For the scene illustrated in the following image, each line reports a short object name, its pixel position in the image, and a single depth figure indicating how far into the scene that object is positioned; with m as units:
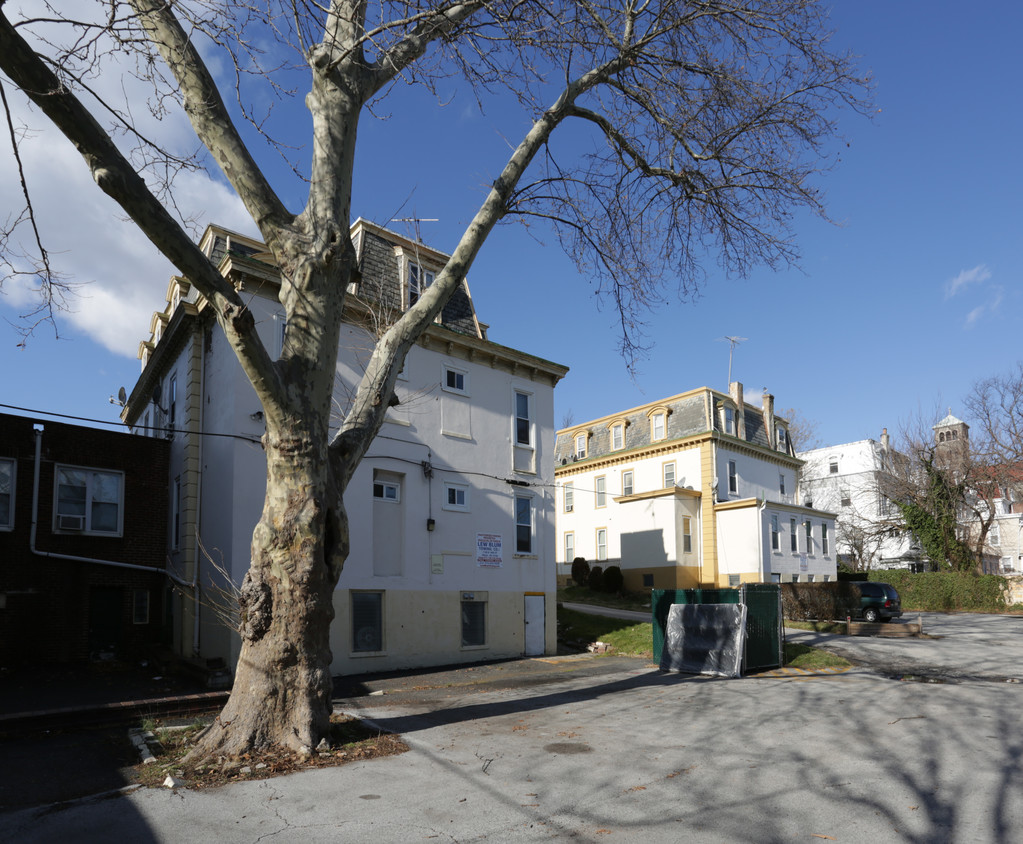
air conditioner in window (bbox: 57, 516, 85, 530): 16.91
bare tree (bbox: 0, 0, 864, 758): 6.95
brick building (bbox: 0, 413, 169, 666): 16.14
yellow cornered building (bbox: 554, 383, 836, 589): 34.31
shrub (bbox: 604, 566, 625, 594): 34.75
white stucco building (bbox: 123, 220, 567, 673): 15.66
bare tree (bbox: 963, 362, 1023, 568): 36.41
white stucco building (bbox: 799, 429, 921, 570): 48.41
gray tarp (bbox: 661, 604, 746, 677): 14.28
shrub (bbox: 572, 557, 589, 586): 37.12
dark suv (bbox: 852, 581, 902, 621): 27.66
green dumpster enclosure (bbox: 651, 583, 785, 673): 15.05
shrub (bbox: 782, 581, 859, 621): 26.36
